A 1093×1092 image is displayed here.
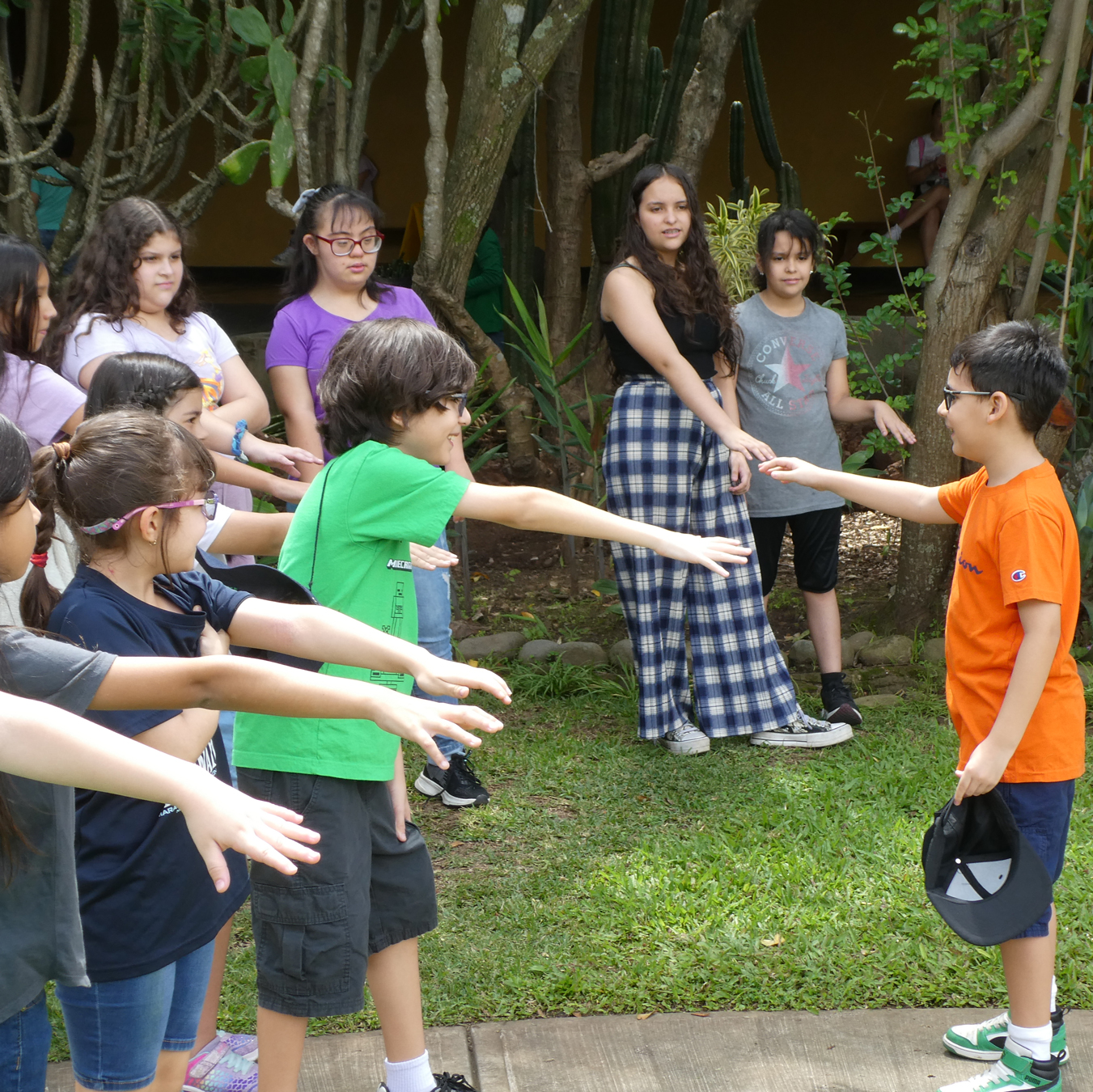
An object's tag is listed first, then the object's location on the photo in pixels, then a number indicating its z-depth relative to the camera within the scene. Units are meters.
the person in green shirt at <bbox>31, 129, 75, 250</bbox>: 5.84
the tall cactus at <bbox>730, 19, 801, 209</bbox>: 6.32
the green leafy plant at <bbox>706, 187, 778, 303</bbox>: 5.61
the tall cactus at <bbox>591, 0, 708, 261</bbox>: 6.19
